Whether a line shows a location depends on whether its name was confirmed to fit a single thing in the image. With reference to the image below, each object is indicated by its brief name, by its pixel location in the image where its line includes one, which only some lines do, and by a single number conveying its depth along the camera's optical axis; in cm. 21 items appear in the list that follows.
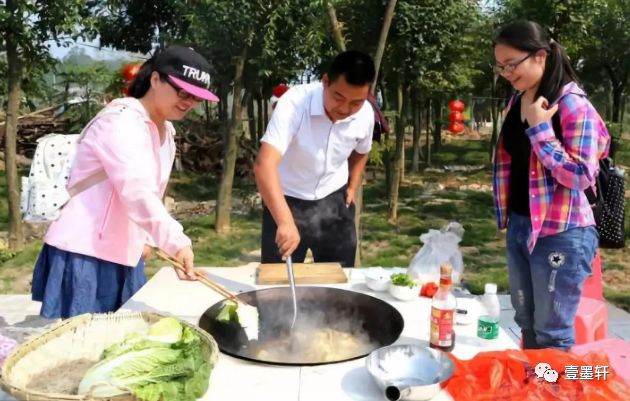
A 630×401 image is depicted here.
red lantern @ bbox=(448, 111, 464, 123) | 1273
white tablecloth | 174
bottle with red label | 199
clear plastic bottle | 214
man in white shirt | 270
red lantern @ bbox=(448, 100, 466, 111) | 1259
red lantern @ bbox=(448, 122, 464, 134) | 1246
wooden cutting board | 282
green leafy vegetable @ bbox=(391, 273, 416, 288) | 261
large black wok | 217
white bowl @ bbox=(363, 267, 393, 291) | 270
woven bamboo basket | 163
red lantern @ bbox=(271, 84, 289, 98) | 483
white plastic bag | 279
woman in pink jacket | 205
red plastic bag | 168
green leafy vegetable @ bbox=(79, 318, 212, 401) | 149
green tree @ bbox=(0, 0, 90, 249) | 592
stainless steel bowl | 164
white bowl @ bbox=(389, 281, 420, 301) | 258
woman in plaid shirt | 235
